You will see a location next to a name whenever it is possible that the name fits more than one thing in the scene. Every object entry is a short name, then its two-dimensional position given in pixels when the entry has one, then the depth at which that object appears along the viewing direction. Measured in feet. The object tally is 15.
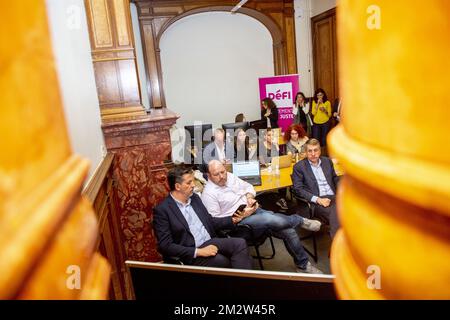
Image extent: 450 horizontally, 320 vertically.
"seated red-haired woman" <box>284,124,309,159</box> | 17.22
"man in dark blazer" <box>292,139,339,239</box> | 12.74
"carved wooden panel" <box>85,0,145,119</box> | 11.24
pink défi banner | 27.99
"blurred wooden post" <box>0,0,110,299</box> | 1.02
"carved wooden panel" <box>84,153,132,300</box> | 6.97
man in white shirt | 11.69
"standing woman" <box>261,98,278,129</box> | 27.25
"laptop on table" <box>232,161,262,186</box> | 13.78
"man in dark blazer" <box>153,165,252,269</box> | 9.50
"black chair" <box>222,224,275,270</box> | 11.61
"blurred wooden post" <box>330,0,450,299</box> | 1.21
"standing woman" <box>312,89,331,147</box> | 26.40
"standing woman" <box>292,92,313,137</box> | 27.07
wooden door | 28.71
